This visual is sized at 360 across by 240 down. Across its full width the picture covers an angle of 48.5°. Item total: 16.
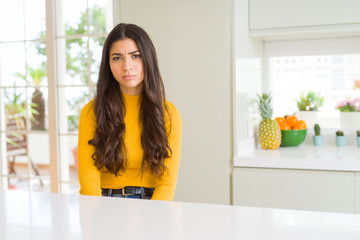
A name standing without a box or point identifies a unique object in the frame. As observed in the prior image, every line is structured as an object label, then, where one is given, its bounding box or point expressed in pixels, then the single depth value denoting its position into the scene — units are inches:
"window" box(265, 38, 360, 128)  110.7
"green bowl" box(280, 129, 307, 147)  103.0
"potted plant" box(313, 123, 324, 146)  105.6
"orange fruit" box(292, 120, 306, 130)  104.1
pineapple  97.6
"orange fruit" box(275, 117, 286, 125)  104.9
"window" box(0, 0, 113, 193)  114.7
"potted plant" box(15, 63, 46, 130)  135.4
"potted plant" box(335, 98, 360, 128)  109.1
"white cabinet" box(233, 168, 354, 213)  83.1
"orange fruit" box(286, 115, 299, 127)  104.6
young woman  58.6
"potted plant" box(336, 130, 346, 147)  105.7
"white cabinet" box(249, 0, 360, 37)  90.4
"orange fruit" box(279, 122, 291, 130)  103.4
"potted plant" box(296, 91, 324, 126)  113.7
